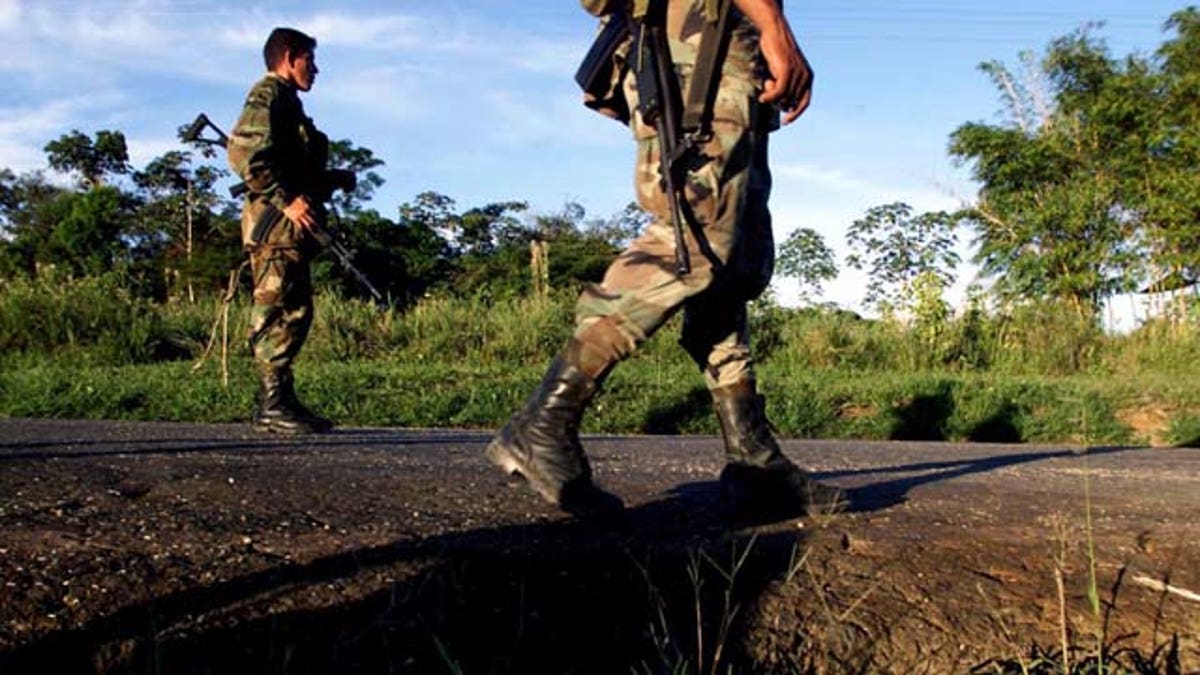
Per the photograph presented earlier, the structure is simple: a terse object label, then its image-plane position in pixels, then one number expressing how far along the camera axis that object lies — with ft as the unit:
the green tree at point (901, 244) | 92.79
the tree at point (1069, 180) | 79.46
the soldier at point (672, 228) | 9.62
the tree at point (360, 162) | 126.00
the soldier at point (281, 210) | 19.47
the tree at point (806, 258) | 78.38
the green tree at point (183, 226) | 105.19
